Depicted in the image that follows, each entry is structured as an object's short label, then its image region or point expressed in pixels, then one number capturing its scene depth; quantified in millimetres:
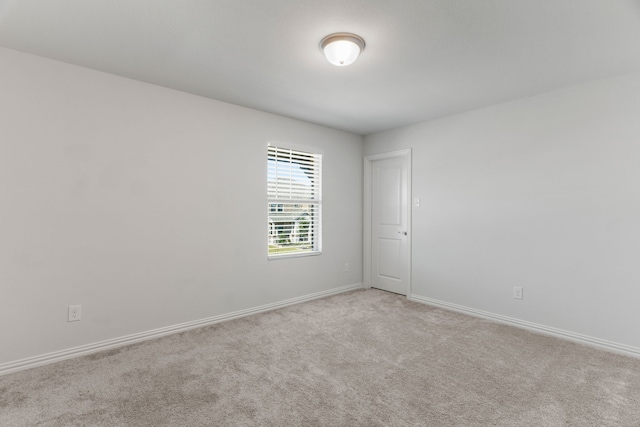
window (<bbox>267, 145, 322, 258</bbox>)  3922
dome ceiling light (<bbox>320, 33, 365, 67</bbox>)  2115
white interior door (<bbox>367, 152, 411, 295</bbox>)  4422
